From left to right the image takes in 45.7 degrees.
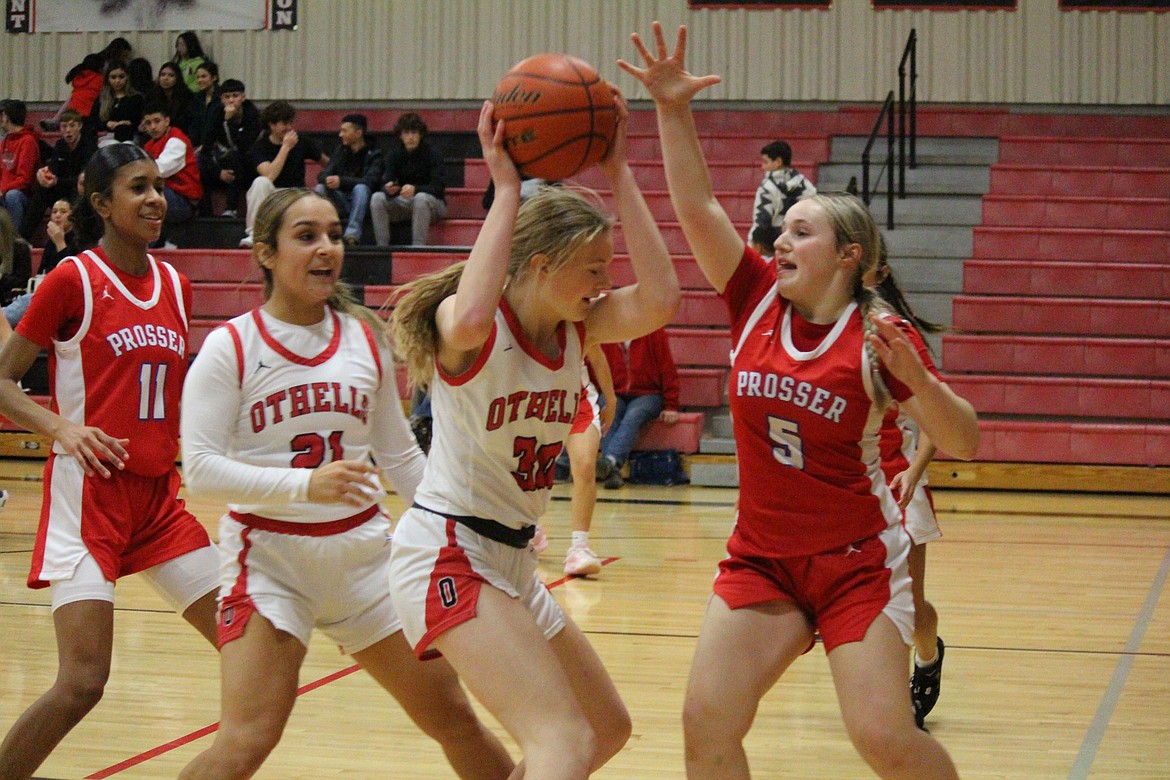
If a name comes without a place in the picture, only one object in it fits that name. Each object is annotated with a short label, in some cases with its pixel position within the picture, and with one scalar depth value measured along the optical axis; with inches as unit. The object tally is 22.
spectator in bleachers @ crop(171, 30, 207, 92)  545.0
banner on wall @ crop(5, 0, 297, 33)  573.6
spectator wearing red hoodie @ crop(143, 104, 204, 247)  487.2
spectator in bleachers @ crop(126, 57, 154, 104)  546.6
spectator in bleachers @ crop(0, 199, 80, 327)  430.3
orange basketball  110.9
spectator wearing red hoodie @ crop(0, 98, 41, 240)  516.4
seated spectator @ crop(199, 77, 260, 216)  504.7
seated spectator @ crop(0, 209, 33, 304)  345.7
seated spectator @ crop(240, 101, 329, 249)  472.7
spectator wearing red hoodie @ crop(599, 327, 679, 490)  397.1
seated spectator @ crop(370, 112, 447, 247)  474.6
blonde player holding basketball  104.7
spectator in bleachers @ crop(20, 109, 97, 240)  511.2
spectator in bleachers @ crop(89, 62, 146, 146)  521.0
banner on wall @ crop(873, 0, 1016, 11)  526.5
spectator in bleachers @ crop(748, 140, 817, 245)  418.3
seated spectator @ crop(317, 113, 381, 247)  477.5
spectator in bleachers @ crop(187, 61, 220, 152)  520.7
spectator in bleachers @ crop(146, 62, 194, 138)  527.5
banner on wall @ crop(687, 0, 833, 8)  538.9
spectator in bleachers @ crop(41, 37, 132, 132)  553.3
